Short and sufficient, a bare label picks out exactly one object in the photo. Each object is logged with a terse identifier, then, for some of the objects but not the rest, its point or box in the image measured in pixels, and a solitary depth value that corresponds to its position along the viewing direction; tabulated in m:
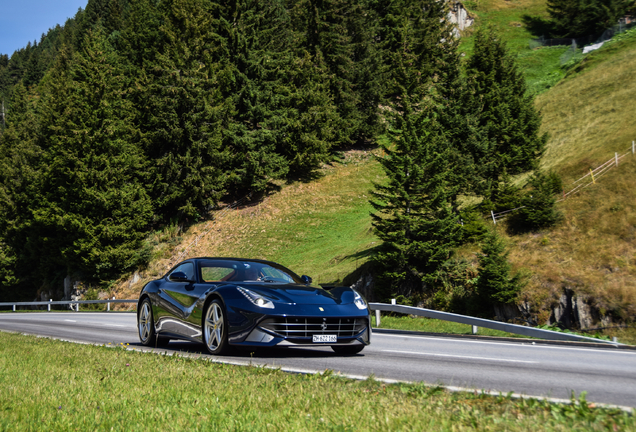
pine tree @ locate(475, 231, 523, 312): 21.58
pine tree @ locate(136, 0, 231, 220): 42.41
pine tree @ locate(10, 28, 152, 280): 39.00
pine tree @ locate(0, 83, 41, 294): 48.16
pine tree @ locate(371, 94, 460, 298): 24.42
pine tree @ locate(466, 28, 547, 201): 29.00
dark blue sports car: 7.42
